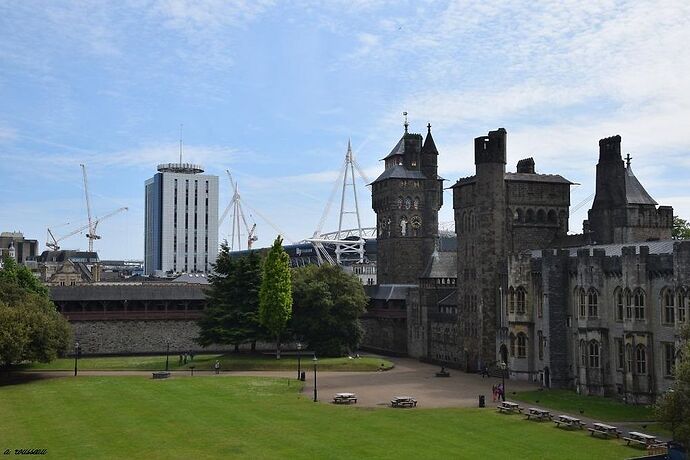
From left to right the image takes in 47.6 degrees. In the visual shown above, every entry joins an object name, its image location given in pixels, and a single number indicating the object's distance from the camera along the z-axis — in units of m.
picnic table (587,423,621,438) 41.72
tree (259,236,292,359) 77.56
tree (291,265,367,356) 80.56
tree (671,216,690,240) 104.18
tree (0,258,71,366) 61.38
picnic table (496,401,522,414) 49.44
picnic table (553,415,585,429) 44.31
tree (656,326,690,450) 34.16
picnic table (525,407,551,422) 46.82
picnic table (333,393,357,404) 52.97
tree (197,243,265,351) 80.12
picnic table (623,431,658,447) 38.97
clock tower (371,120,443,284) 107.56
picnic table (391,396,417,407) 51.62
